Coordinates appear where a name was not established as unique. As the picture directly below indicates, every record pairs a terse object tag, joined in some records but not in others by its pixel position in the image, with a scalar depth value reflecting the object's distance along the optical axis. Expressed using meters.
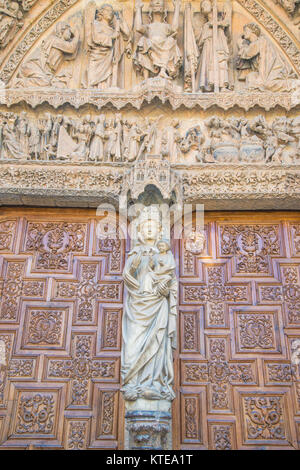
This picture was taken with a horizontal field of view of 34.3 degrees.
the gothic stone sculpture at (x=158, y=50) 6.78
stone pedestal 4.74
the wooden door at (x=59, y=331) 5.46
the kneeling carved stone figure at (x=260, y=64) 6.68
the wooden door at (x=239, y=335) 5.44
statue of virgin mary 4.94
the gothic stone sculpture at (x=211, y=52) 6.74
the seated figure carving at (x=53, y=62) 6.76
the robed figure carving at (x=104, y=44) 6.85
